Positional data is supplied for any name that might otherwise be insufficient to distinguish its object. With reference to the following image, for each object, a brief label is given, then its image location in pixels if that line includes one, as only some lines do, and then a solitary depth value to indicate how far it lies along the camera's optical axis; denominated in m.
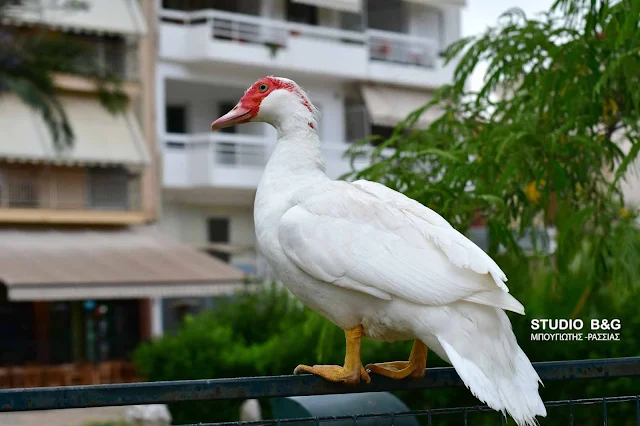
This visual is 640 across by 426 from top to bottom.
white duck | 3.21
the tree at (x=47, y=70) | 22.06
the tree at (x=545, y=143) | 4.96
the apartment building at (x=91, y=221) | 21.27
